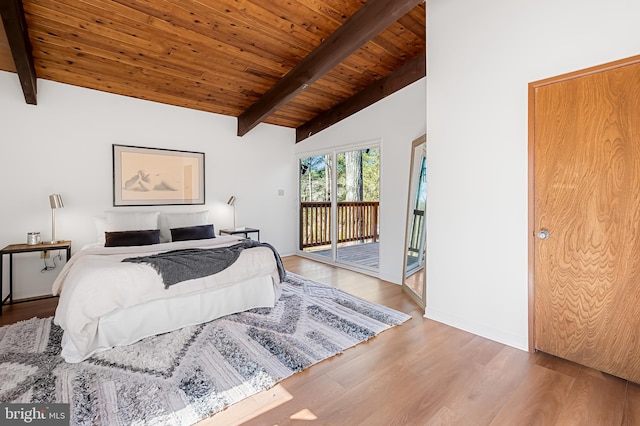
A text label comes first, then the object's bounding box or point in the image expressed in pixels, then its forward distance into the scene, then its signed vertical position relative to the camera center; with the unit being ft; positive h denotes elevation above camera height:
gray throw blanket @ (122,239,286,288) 8.55 -1.41
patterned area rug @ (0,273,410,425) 5.72 -3.42
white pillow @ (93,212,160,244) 12.55 -0.36
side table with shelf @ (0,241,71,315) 10.41 -1.20
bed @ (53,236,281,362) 7.33 -2.28
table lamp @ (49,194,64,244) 11.54 +0.28
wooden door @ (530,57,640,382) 6.45 -0.11
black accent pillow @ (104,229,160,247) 11.64 -0.96
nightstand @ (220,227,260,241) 16.00 -0.94
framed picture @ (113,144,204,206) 13.65 +1.73
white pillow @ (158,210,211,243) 13.78 -0.37
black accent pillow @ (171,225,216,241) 13.23 -0.86
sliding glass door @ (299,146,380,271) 15.85 +0.39
